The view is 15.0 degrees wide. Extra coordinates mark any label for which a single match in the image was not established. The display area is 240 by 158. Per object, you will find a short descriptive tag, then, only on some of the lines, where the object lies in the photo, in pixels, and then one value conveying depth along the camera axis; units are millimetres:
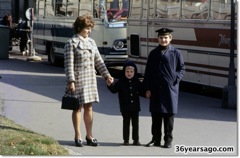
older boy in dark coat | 12434
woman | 12423
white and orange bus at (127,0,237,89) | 19336
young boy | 12850
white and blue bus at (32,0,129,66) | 27633
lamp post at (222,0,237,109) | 17954
